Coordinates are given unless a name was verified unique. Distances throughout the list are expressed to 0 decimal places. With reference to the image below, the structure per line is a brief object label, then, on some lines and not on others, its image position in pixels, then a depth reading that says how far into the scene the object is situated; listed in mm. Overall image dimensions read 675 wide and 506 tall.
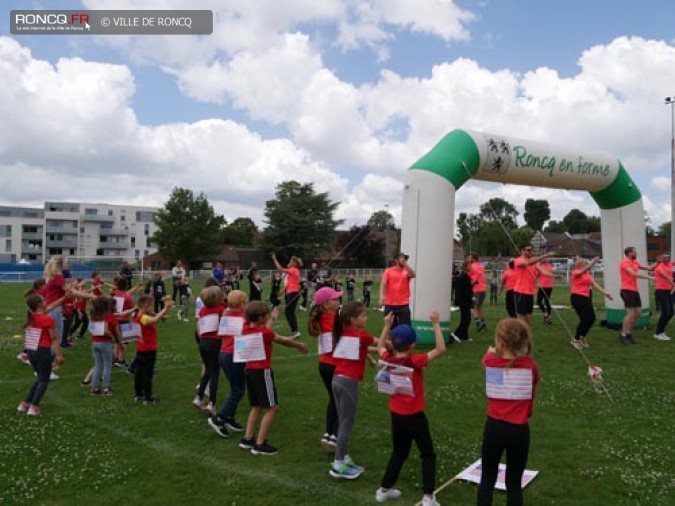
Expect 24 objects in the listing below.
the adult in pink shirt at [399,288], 10164
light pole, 32156
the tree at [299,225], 67500
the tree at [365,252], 65000
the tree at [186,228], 64375
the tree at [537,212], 120562
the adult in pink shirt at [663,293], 12688
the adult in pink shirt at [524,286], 11289
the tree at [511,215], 98062
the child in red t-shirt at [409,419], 4426
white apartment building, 92625
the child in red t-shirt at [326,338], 5680
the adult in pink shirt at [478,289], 14128
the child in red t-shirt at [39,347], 6996
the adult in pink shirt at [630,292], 11977
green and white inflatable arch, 11438
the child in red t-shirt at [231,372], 6234
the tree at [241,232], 98812
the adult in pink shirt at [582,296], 11273
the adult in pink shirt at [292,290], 13112
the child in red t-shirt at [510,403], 3887
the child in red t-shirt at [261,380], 5613
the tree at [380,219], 90000
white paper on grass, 4793
